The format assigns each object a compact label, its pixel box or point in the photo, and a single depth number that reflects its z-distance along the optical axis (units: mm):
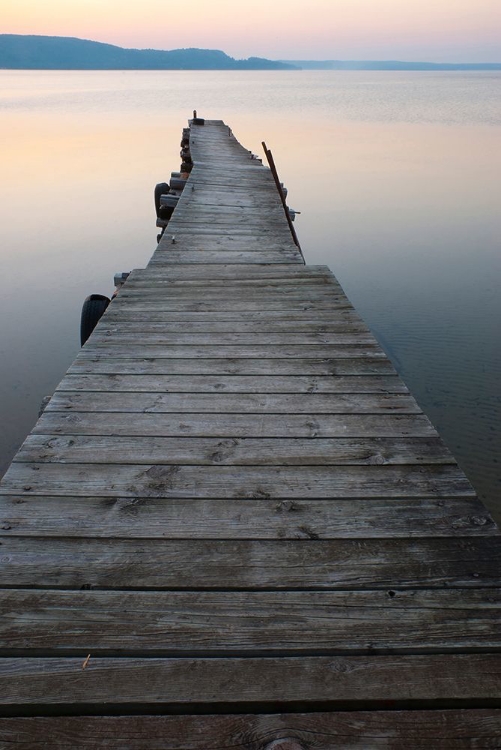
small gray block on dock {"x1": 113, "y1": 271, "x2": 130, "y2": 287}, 6703
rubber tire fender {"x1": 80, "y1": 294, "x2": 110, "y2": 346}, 6605
